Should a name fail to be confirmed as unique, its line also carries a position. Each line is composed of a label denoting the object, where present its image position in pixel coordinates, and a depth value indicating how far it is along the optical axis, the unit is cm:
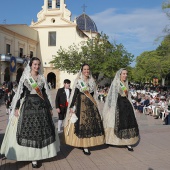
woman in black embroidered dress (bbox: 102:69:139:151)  575
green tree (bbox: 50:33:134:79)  3061
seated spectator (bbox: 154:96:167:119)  1355
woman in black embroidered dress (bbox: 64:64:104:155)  536
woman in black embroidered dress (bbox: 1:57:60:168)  450
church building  3938
